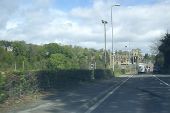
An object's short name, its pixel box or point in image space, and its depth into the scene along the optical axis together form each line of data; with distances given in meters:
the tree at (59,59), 71.74
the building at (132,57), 181.19
